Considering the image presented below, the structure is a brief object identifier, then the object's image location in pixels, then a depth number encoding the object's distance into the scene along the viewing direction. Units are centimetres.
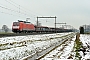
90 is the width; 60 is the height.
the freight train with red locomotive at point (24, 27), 6236
